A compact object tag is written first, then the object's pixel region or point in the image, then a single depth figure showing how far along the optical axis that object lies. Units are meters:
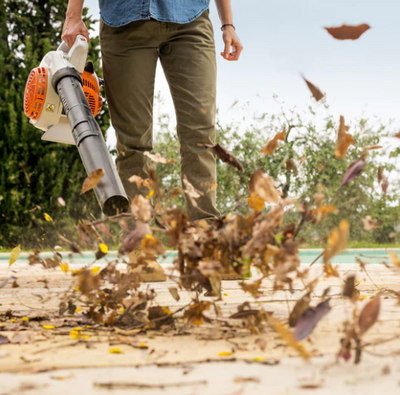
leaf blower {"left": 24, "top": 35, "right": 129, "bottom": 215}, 3.64
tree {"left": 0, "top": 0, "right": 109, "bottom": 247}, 9.42
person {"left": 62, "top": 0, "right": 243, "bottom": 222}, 4.10
